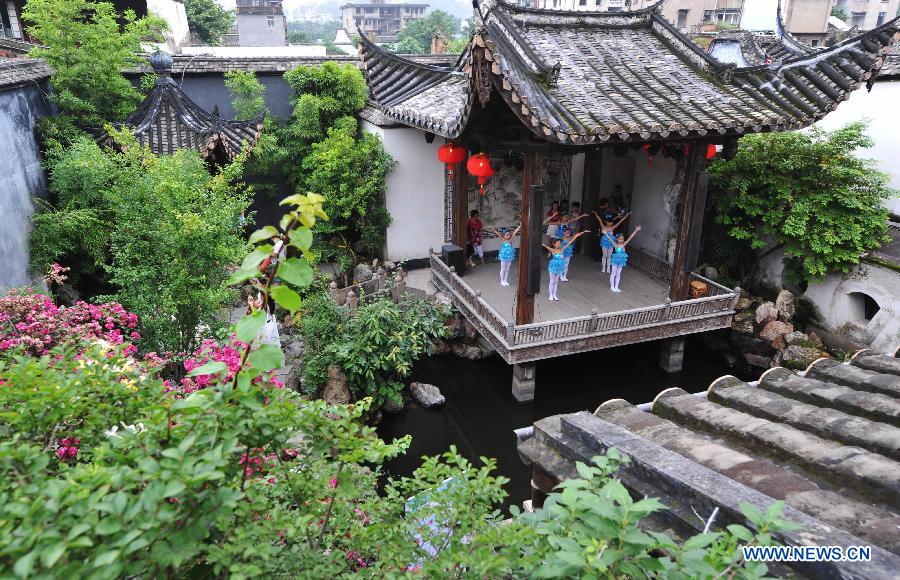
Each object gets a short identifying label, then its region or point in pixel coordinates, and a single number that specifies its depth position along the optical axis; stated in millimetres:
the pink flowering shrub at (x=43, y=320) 4578
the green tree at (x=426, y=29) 50281
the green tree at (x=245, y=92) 11391
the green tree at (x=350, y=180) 10773
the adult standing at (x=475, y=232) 10820
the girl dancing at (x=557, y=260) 8930
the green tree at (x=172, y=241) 5734
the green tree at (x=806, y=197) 8750
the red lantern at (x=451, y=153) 9219
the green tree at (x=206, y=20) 27469
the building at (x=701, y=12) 33250
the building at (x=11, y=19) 15211
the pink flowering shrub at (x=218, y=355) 4188
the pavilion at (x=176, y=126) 8094
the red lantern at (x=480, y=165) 8242
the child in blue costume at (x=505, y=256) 9578
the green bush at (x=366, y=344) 7637
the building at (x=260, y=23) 32844
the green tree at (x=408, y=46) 42681
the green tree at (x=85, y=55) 8516
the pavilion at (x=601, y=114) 6914
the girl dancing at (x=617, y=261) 9344
